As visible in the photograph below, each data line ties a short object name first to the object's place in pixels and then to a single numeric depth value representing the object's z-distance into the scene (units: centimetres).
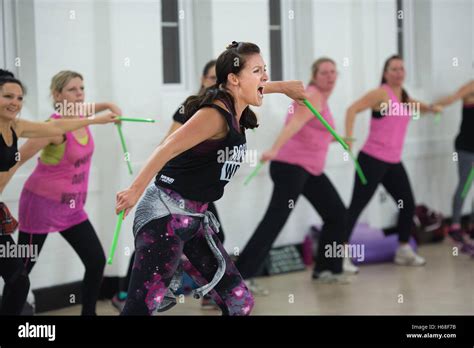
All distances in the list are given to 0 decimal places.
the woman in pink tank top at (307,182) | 857
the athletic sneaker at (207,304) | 833
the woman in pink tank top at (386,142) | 993
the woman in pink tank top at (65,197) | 724
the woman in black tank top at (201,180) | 528
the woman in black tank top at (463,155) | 1108
